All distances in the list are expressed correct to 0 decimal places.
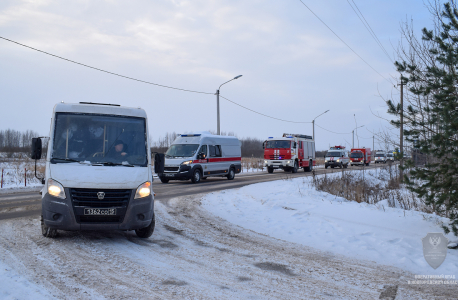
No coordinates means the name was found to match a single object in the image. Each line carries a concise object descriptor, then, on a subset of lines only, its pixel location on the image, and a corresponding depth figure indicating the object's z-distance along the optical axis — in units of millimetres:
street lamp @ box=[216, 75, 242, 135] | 30622
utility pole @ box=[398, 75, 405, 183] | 6330
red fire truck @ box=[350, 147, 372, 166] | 49469
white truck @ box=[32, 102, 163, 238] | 5734
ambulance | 18719
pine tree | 5504
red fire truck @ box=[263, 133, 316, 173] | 28969
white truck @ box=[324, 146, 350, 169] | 40750
